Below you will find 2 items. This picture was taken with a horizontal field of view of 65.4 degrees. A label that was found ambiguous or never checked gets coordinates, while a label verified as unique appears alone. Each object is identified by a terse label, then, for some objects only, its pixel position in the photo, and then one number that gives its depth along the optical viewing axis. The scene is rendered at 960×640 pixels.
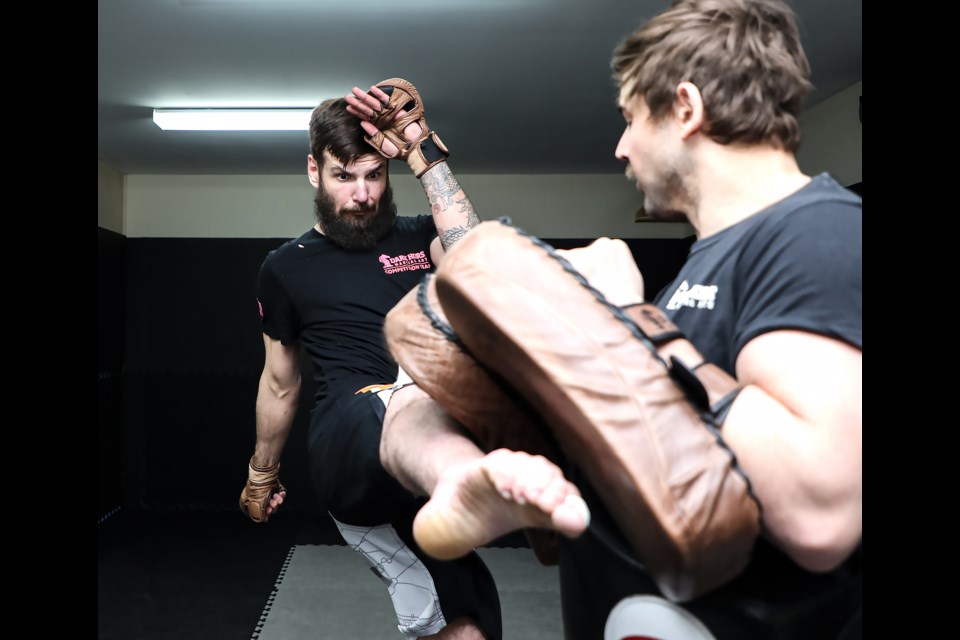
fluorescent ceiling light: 5.02
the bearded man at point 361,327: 1.86
